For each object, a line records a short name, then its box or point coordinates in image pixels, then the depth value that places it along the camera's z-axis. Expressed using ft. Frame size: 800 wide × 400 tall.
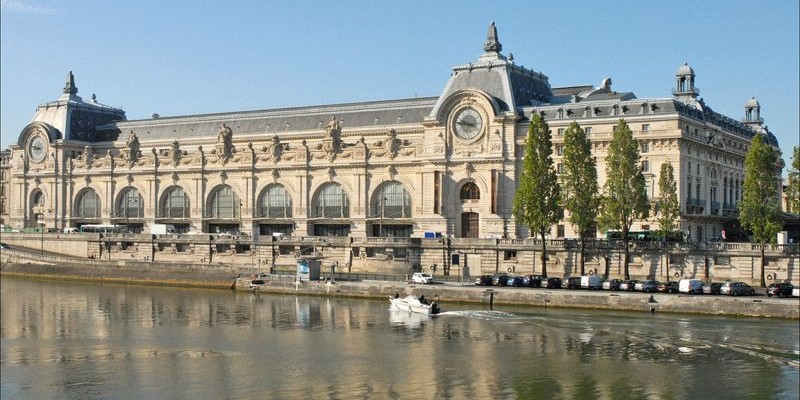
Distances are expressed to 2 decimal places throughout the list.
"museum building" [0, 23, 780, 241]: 330.34
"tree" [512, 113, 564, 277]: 291.38
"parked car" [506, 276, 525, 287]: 271.08
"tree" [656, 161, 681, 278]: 282.97
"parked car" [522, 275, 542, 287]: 268.82
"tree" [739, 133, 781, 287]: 272.31
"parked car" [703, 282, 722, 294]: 243.19
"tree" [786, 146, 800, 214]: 266.77
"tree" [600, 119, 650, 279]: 281.33
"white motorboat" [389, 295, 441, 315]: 239.91
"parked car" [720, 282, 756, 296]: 240.53
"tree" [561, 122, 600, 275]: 288.10
